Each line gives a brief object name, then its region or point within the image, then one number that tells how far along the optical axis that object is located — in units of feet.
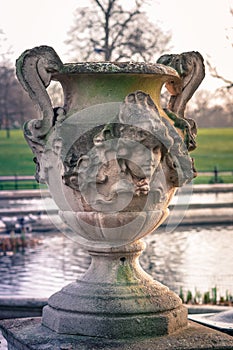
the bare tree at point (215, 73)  80.91
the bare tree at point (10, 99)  142.95
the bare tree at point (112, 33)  105.40
